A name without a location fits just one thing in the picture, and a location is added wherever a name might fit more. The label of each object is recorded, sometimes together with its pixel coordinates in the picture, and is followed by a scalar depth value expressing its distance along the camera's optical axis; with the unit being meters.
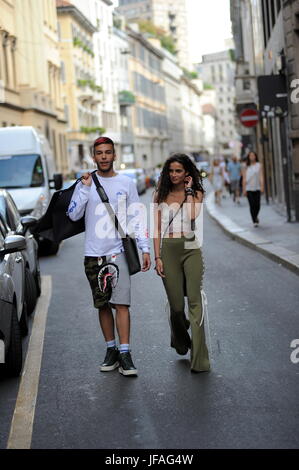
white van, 19.86
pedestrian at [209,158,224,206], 35.97
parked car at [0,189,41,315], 10.88
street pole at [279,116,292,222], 21.45
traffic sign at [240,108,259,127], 28.02
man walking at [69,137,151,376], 7.29
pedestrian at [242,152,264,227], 21.31
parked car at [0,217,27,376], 7.30
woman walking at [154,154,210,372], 7.36
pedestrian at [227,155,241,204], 36.09
